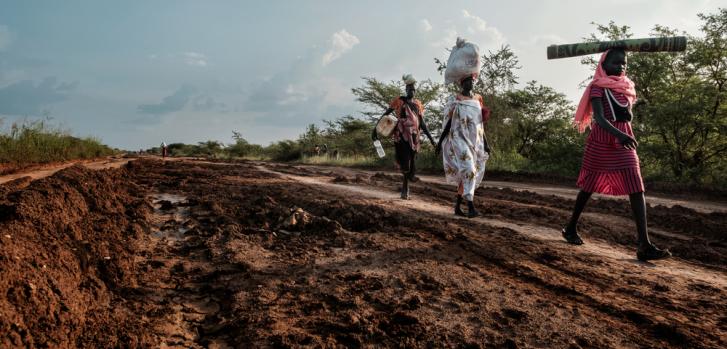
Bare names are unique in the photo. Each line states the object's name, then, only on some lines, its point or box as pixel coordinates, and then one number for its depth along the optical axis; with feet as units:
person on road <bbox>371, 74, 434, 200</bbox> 24.94
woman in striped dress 14.06
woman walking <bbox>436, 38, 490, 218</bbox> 20.01
